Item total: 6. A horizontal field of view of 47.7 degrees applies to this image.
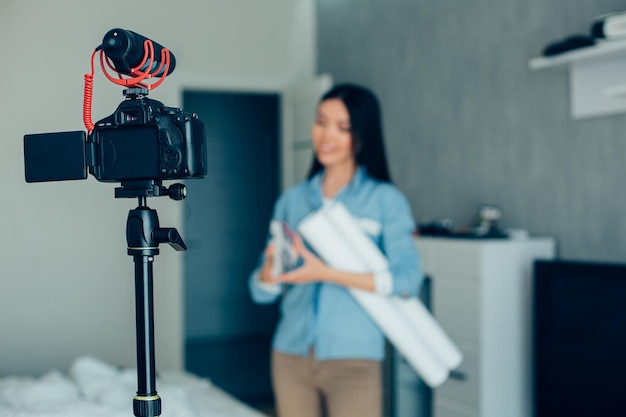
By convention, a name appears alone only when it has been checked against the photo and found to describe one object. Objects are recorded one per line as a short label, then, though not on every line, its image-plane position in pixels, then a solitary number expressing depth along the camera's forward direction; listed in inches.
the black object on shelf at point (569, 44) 86.4
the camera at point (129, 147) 39.3
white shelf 85.9
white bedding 59.5
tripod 40.2
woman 66.8
